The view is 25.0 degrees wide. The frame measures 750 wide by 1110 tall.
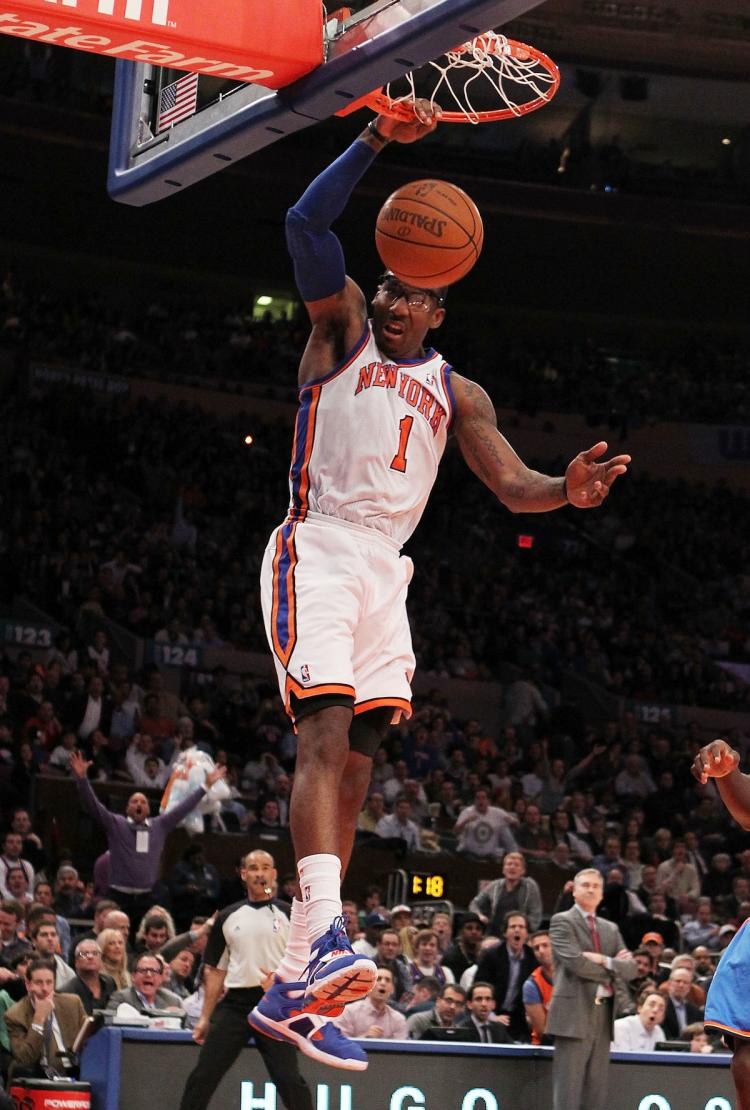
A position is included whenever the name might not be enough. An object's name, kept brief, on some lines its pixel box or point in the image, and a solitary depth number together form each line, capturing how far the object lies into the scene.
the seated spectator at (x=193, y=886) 13.62
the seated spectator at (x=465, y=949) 12.98
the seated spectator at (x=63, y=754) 15.92
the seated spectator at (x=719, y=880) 17.70
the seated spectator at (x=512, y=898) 13.26
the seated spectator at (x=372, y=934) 12.16
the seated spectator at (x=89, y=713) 16.91
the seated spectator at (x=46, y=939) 10.05
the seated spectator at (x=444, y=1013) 11.14
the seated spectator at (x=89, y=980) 10.12
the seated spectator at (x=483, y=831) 16.95
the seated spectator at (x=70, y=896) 12.89
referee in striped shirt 8.24
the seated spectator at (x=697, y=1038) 11.21
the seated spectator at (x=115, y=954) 10.46
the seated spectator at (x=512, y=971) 12.01
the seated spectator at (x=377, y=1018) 10.88
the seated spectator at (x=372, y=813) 16.48
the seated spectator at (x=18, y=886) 12.55
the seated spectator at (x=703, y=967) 13.05
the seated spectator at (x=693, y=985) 12.62
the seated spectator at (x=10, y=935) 10.84
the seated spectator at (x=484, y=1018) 11.20
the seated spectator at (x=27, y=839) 13.52
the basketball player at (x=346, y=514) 4.64
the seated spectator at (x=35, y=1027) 9.36
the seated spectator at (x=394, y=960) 12.12
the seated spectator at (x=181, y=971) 11.05
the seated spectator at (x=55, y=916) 11.67
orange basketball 4.95
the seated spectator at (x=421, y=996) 11.76
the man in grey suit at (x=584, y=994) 9.78
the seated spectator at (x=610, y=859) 17.33
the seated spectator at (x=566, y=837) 17.97
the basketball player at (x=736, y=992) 6.25
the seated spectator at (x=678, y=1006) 12.29
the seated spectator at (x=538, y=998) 11.24
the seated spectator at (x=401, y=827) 16.52
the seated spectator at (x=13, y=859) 12.81
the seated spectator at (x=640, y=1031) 11.67
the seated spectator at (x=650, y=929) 14.64
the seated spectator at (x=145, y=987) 10.01
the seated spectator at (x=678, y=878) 17.11
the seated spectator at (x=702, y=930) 15.55
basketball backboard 4.51
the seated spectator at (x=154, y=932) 11.19
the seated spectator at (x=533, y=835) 17.73
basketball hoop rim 5.77
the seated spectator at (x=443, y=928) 13.20
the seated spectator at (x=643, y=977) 12.40
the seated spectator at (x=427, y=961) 12.34
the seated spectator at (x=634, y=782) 20.52
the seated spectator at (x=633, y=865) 17.31
